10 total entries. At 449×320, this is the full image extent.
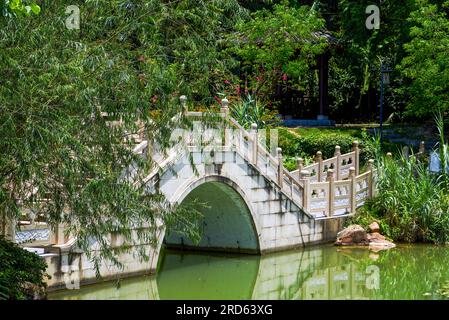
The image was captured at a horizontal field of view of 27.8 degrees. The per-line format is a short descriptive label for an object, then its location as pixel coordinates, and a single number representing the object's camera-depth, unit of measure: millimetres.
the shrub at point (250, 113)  23234
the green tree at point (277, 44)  27094
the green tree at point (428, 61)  23641
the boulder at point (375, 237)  19734
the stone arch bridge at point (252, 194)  16109
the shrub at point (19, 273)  10805
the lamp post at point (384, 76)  25672
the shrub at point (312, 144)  24644
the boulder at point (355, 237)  19703
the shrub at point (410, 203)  19719
